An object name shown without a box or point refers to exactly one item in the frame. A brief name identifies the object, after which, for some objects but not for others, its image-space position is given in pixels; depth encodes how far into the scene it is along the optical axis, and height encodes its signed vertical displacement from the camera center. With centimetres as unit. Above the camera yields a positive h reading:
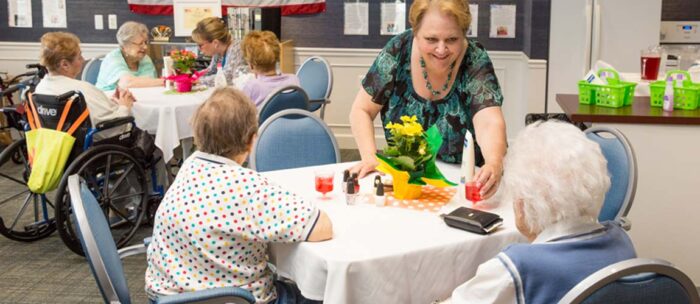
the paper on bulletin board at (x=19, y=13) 695 +20
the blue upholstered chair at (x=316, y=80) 542 -30
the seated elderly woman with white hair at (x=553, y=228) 165 -42
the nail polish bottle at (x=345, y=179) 253 -45
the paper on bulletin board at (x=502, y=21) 641 +14
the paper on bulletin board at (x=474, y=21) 644 +13
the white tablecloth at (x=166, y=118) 454 -47
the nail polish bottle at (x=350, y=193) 246 -48
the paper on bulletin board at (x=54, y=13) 689 +20
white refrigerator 509 +5
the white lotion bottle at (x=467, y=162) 258 -41
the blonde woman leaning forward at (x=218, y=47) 534 -7
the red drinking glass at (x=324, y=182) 251 -46
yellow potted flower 246 -39
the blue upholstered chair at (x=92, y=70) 585 -25
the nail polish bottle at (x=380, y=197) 246 -49
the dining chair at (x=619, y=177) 263 -46
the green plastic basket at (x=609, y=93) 369 -26
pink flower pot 498 -30
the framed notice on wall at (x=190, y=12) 669 +21
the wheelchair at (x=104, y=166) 394 -66
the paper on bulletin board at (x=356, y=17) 656 +17
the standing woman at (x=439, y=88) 271 -19
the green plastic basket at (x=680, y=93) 357 -25
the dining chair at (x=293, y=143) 314 -42
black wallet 220 -51
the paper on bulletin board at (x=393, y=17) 652 +17
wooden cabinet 637 -16
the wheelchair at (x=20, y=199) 429 -103
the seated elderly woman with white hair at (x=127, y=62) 523 -17
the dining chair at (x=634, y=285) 153 -48
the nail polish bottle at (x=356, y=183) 247 -45
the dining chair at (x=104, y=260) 194 -57
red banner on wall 663 +27
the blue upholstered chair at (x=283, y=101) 421 -34
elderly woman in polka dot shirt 209 -47
